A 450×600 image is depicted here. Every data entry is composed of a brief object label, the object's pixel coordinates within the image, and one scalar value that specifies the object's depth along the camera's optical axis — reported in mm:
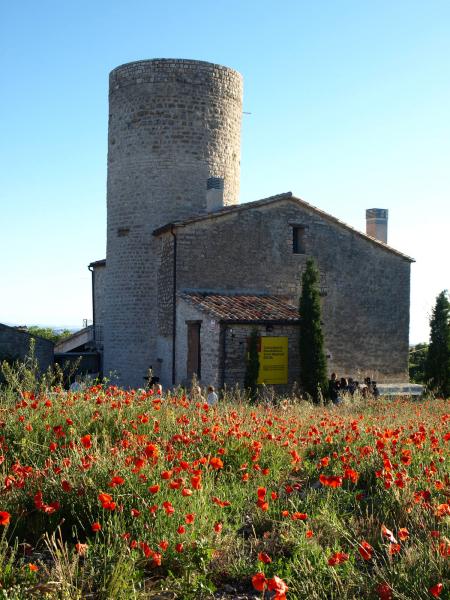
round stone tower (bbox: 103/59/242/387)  21078
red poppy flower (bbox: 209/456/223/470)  5014
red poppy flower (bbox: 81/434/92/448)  4982
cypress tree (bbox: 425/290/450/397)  19500
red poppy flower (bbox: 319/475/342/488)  4906
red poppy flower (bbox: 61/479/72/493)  4656
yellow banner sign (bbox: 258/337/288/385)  17250
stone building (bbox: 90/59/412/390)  19297
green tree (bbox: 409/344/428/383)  24708
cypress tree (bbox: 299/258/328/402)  17453
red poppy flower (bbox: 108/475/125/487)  4480
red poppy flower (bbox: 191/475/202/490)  4555
